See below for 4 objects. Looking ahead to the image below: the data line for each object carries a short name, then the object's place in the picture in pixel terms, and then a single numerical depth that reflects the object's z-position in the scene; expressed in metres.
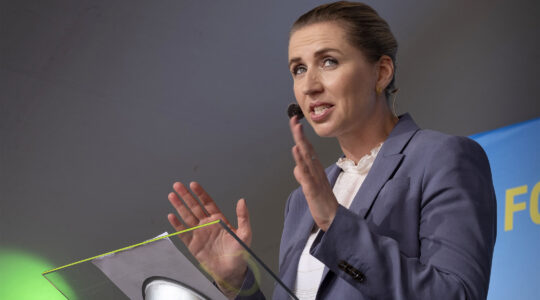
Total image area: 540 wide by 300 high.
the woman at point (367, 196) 3.00
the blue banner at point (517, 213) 3.67
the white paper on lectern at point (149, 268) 2.91
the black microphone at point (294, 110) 3.29
